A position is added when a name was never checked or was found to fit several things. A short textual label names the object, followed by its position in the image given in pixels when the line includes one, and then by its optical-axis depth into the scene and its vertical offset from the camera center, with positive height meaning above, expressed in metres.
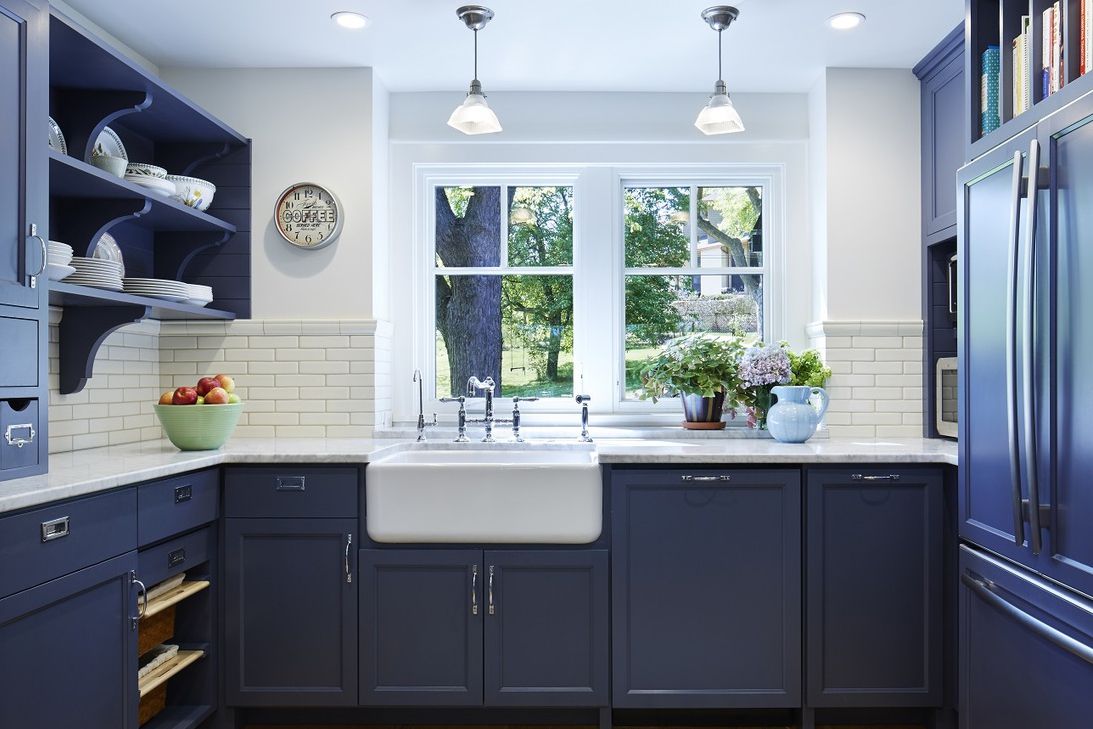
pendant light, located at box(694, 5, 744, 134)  2.73 +0.92
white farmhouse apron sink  2.57 -0.45
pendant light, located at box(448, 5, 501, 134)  2.82 +0.92
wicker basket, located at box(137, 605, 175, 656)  2.35 -0.81
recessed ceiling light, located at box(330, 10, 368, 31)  2.76 +1.24
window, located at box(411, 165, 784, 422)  3.53 +0.44
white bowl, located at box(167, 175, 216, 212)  2.87 +0.66
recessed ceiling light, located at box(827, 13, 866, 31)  2.77 +1.24
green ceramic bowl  2.62 -0.19
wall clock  3.22 +0.63
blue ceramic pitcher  2.96 -0.18
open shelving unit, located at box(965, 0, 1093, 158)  1.71 +0.76
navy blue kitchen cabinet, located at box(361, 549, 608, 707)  2.58 -0.85
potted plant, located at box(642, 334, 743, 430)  3.22 -0.03
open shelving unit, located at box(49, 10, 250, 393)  2.33 +0.55
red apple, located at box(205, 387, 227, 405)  2.68 -0.10
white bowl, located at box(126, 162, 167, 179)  2.60 +0.66
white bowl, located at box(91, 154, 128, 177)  2.43 +0.64
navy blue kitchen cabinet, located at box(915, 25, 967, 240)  2.90 +0.91
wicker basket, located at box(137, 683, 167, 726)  2.38 -1.05
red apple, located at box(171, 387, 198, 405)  2.65 -0.10
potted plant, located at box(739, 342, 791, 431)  3.06 -0.02
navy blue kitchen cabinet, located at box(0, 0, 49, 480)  1.91 +0.34
